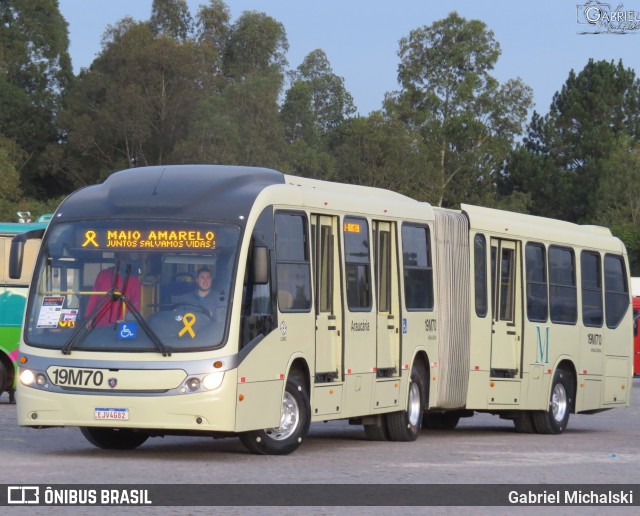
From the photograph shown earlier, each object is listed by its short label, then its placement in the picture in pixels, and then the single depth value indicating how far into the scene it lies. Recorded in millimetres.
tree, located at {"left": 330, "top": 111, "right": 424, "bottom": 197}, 97688
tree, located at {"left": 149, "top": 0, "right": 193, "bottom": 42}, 112812
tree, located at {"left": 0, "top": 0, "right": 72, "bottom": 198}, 99188
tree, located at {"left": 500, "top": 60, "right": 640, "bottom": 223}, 101750
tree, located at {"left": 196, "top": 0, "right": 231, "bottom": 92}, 113688
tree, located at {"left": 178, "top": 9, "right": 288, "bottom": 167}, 94938
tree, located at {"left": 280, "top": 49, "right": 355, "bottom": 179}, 102125
